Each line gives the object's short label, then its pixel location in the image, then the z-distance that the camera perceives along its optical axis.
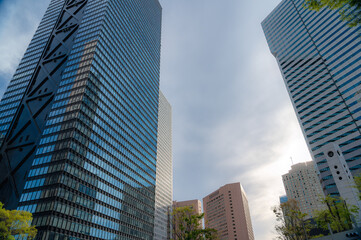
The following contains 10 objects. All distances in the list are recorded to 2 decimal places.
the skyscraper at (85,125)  64.62
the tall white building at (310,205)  194.15
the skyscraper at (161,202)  168.75
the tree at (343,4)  13.56
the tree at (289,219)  49.00
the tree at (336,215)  48.31
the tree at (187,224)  36.94
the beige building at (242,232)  193.56
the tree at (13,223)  32.19
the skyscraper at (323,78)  98.44
